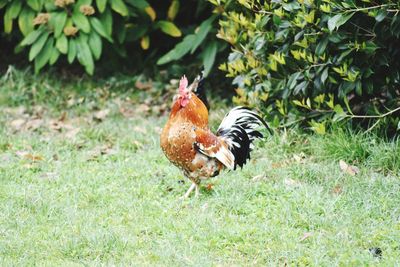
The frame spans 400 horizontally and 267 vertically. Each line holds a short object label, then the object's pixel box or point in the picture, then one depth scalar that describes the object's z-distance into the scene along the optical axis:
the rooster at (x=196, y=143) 9.87
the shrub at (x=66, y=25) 15.27
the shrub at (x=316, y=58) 11.08
